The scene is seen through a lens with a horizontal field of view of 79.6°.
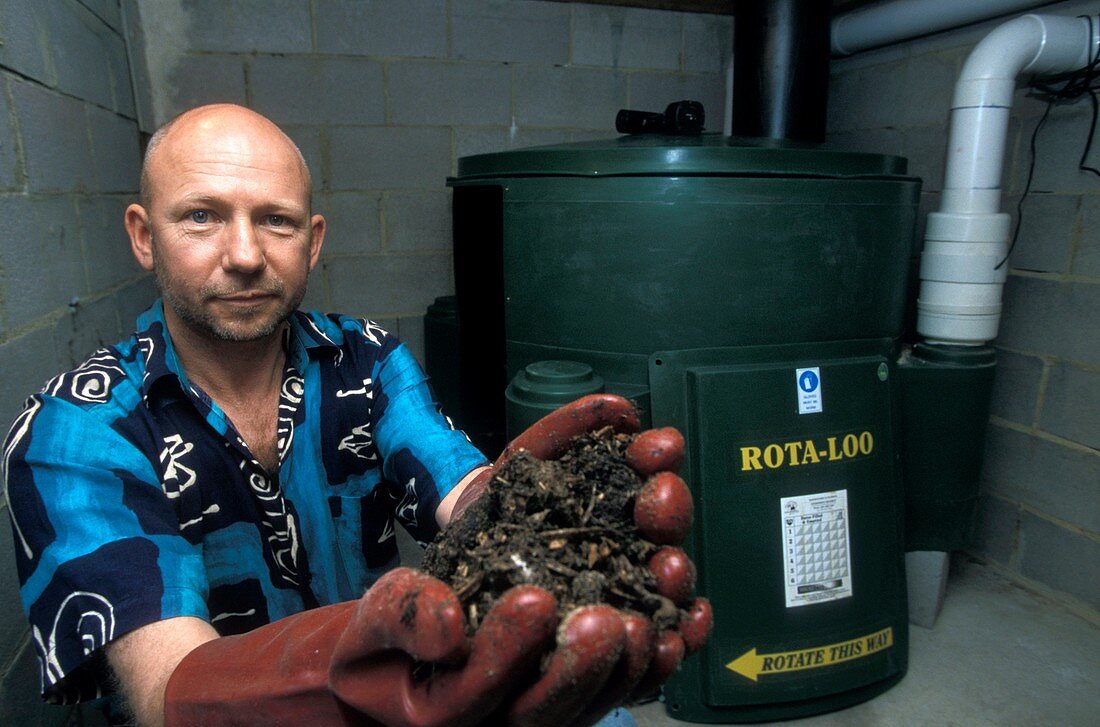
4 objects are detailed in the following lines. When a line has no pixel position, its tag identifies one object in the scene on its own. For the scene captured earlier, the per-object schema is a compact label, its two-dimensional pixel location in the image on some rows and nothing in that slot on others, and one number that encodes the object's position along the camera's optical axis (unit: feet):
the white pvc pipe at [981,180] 4.96
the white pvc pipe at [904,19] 5.89
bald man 1.72
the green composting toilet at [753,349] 4.31
